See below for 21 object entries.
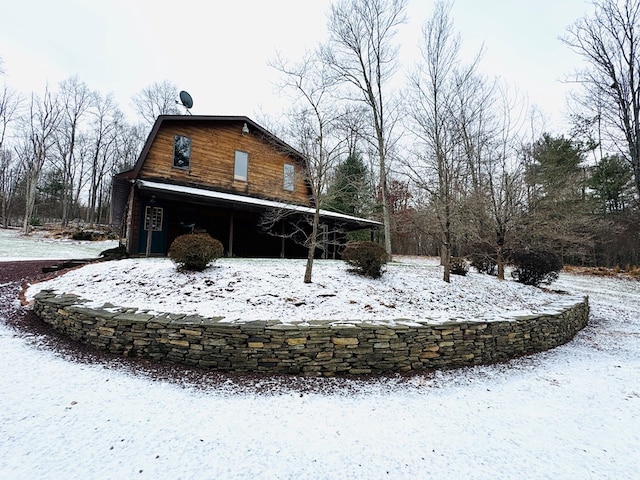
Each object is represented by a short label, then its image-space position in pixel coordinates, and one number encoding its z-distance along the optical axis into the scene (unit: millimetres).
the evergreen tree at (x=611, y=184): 18172
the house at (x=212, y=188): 9766
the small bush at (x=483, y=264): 10695
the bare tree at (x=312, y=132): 6206
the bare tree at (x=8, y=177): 26058
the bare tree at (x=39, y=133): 22172
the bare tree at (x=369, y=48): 13719
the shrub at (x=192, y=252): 5914
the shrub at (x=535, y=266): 8969
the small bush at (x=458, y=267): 8680
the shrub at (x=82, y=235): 19172
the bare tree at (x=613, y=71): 9711
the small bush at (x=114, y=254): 9359
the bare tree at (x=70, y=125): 25641
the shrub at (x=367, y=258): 6465
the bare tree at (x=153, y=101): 28609
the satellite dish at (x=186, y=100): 13109
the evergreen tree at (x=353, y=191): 7312
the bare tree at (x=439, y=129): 7410
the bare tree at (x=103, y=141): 27703
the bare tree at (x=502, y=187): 8641
